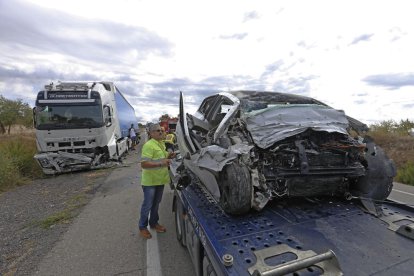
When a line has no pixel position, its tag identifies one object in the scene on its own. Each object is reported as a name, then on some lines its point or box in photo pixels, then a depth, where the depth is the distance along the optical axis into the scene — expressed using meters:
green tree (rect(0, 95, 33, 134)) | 38.06
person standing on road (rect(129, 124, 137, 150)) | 21.33
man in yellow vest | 4.44
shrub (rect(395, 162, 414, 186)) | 9.01
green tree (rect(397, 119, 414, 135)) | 19.49
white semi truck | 10.40
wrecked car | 2.86
